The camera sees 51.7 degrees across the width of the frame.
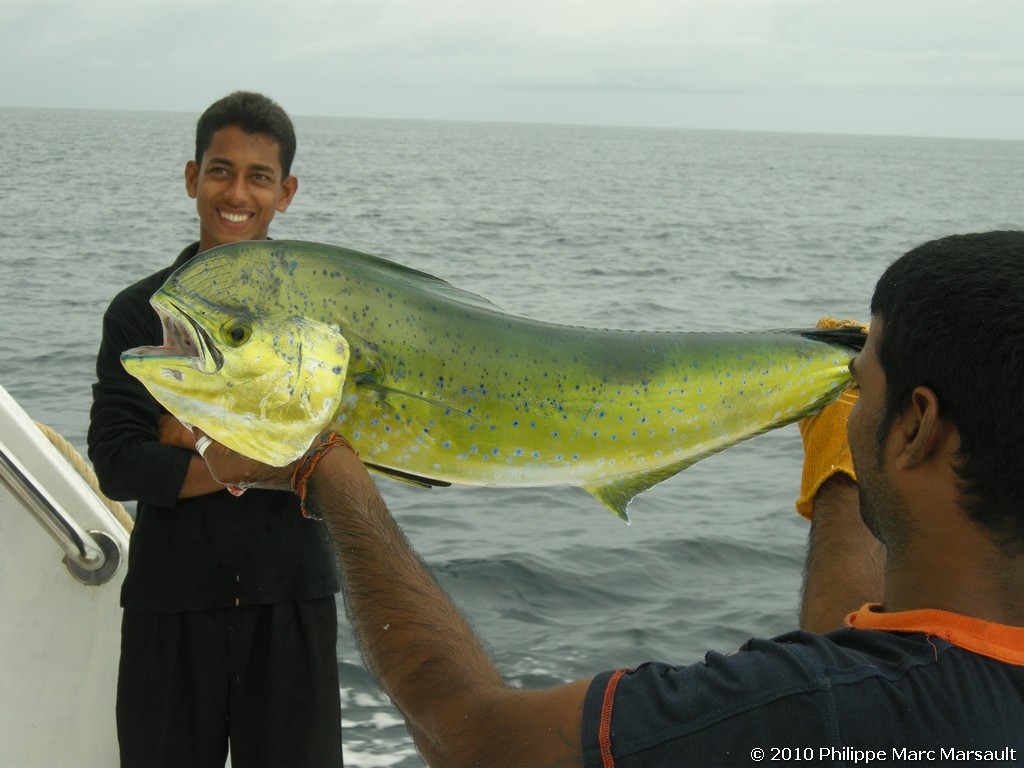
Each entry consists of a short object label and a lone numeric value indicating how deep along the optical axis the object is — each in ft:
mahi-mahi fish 5.75
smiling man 8.17
